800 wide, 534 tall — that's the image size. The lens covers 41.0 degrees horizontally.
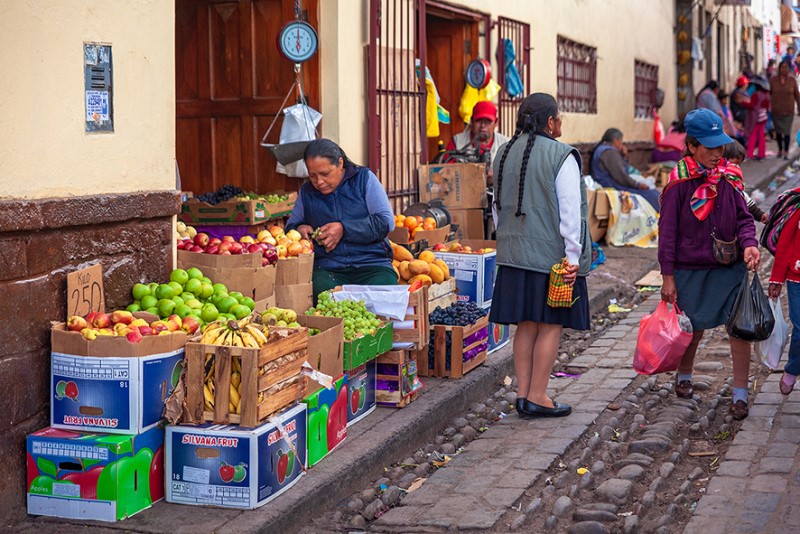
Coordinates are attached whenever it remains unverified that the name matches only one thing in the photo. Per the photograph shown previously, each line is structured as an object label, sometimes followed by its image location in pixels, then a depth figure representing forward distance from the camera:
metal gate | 9.05
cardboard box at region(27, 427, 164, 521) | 4.46
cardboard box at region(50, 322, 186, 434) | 4.58
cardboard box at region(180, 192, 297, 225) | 7.56
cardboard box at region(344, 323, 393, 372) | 5.76
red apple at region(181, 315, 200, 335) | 5.12
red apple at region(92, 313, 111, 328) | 4.83
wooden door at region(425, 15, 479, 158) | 11.79
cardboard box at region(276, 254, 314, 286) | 6.54
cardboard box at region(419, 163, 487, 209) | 9.97
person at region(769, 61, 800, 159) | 23.89
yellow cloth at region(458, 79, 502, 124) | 11.61
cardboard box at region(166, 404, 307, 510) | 4.61
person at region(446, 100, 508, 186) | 10.59
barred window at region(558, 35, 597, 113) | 15.49
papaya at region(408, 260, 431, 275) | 7.50
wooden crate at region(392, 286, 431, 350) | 6.53
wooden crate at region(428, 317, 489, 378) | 7.03
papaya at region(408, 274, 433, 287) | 7.31
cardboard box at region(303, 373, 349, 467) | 5.26
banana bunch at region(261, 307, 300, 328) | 5.57
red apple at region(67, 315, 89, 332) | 4.74
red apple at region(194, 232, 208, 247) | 6.50
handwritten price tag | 4.88
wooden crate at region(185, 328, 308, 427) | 4.69
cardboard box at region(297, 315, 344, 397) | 5.41
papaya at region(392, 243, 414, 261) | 7.90
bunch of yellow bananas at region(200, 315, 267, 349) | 4.91
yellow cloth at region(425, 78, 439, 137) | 10.52
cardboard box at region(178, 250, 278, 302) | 6.05
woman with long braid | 6.02
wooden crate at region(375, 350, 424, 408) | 6.32
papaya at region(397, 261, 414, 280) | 7.54
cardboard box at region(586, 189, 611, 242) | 13.48
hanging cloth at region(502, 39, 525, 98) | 12.36
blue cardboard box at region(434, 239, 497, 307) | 8.07
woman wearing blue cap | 6.23
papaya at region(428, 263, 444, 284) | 7.55
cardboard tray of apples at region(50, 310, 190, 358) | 4.59
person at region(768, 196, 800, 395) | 6.13
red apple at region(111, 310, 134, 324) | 4.90
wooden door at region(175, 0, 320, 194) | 8.54
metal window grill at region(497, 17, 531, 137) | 12.41
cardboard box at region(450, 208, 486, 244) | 10.06
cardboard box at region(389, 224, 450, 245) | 8.27
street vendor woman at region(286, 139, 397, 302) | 6.72
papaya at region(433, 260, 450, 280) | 7.73
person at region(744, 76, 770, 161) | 23.08
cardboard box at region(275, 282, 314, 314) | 6.57
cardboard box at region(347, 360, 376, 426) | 5.97
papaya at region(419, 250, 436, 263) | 7.78
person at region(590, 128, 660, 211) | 14.12
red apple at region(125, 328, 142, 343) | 4.61
